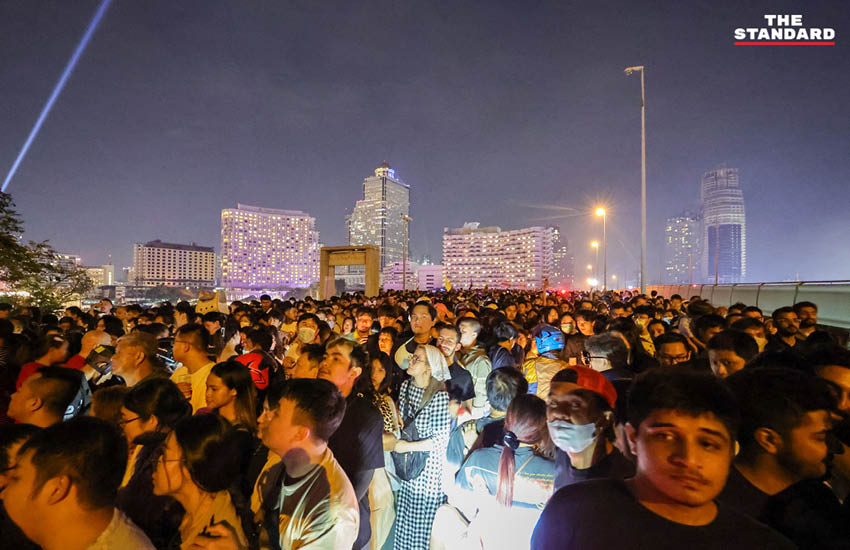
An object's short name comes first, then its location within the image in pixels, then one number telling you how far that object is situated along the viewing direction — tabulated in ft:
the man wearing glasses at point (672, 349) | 15.40
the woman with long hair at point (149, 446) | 6.94
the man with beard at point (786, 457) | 5.86
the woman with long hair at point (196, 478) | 6.80
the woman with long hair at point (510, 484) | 7.76
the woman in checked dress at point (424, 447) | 11.41
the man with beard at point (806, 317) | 20.12
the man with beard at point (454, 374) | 14.76
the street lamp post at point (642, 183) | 69.05
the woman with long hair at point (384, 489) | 11.18
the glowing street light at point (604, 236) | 97.04
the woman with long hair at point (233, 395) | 10.47
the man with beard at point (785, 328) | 19.01
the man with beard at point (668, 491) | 4.44
